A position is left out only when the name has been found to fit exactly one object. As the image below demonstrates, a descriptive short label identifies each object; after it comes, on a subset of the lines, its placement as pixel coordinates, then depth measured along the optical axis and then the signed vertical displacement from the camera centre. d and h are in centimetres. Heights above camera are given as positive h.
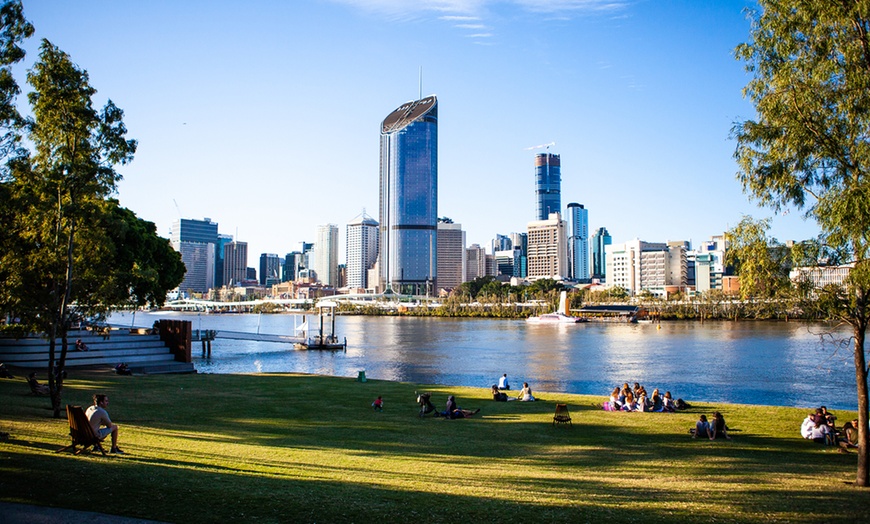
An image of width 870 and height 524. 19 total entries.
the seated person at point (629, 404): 2622 -478
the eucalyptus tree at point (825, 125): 1336 +376
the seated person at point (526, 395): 2862 -481
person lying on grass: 2398 -466
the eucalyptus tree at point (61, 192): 1969 +320
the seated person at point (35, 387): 2472 -381
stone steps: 3912 -425
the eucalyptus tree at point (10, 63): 1583 +583
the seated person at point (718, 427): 2032 -448
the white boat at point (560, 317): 16862 -742
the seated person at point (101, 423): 1387 -299
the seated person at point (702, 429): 2053 -455
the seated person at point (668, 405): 2661 -489
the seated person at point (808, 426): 2041 -449
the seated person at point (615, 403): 2630 -477
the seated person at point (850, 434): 1864 -436
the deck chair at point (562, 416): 2188 -440
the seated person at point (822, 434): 1981 -461
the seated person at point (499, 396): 2898 -490
